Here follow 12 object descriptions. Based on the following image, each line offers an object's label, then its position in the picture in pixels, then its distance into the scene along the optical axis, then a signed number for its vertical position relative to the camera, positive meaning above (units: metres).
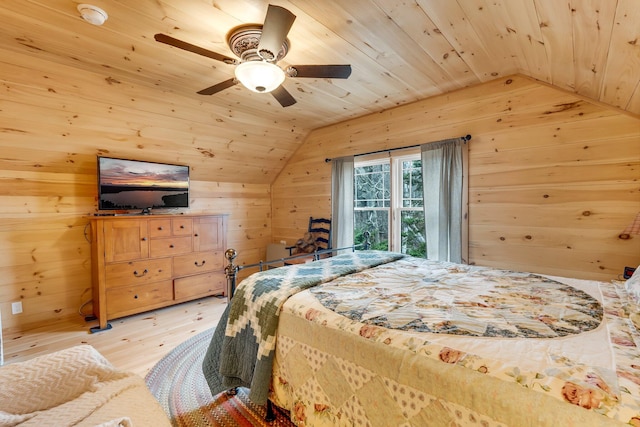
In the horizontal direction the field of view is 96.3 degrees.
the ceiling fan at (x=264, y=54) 1.60 +1.00
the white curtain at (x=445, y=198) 3.14 +0.12
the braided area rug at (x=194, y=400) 1.76 -1.27
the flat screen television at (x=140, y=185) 3.22 +0.36
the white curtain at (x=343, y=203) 4.17 +0.11
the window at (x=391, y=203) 3.71 +0.10
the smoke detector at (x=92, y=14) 1.73 +1.25
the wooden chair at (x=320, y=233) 4.39 -0.34
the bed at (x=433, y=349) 0.87 -0.53
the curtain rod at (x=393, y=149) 3.09 +0.79
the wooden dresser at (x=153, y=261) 3.06 -0.57
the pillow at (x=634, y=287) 1.46 -0.44
